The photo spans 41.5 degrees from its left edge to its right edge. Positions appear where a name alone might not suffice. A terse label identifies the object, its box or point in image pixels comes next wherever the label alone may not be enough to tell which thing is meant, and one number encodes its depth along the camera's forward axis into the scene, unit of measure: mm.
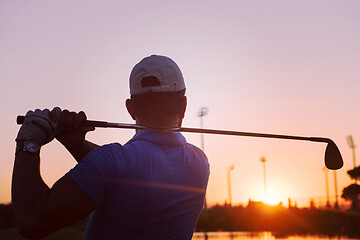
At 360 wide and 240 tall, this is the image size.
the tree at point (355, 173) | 45531
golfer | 1824
